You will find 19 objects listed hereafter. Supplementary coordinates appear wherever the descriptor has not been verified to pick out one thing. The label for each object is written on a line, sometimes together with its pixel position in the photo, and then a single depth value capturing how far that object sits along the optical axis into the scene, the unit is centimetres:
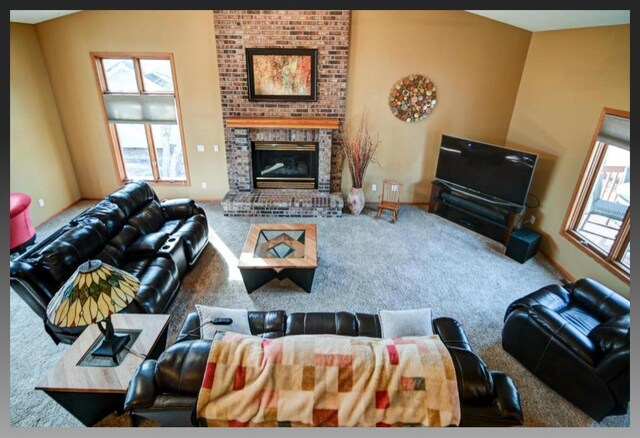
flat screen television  455
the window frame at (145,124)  498
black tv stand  480
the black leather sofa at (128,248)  270
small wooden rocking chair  543
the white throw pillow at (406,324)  239
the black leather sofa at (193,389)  162
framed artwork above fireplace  494
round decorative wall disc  518
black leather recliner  230
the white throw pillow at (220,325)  234
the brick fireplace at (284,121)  480
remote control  236
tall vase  553
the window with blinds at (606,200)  353
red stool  411
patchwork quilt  155
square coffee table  350
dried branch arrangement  542
